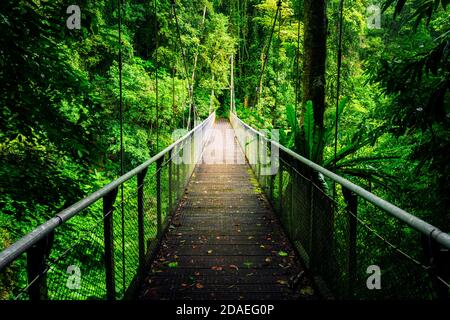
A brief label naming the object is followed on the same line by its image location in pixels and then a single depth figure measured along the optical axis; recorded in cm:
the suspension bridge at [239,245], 141
